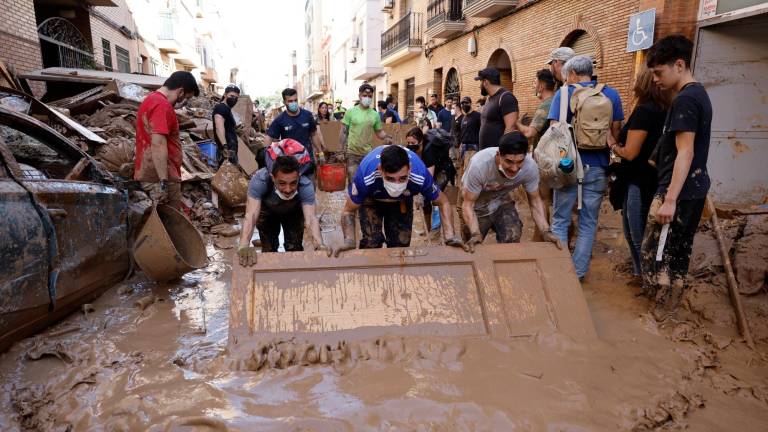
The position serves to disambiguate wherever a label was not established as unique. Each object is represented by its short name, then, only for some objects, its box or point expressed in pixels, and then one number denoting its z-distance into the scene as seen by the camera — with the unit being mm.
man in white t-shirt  2980
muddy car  2490
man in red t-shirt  4141
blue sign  6977
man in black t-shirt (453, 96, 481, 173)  7293
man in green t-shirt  6422
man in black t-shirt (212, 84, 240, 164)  7340
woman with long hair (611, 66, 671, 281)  3152
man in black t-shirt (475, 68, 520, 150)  4633
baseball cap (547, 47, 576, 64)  4016
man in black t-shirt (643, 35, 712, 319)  2664
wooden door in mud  2623
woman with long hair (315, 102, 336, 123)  13852
